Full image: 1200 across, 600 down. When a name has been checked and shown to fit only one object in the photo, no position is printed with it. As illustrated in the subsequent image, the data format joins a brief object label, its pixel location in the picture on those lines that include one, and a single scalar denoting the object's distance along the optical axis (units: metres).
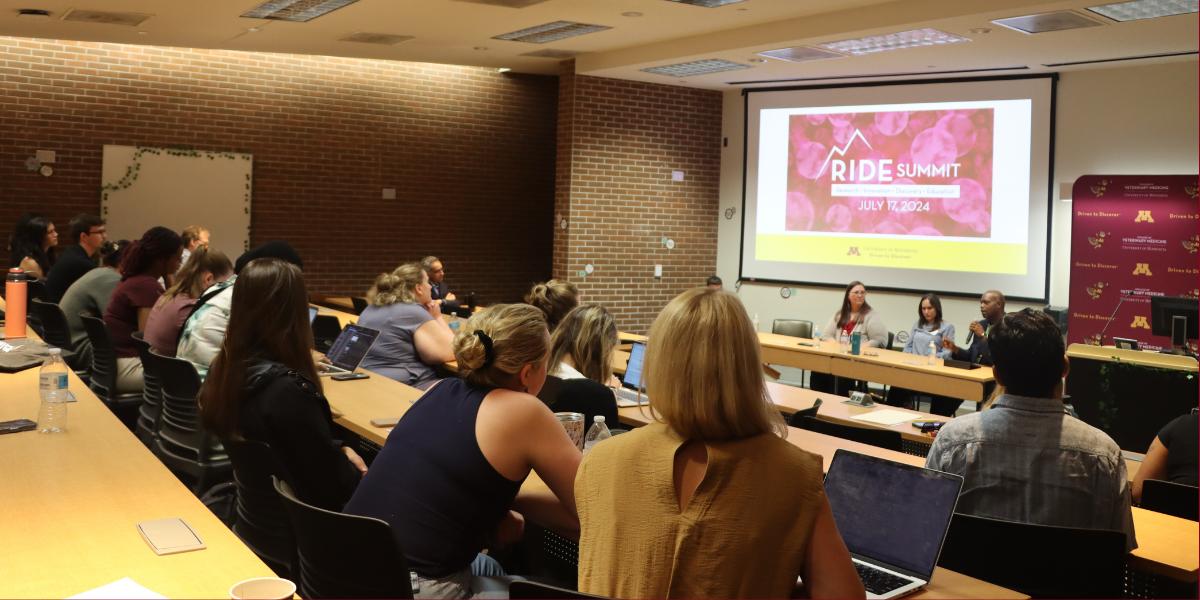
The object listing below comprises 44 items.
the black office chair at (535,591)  1.60
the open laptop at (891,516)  2.15
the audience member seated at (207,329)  4.44
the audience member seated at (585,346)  4.26
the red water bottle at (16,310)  5.54
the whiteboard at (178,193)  9.94
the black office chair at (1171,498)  3.17
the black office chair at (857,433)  4.07
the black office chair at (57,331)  5.79
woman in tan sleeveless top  1.75
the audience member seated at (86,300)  6.19
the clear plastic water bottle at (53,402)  3.29
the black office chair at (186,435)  4.05
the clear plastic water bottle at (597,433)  3.38
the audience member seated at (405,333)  5.43
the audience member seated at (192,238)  9.23
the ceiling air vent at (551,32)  8.32
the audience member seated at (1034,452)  2.60
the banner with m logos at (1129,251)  8.02
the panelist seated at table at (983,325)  7.57
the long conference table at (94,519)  1.98
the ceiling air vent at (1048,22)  6.69
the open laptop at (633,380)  4.92
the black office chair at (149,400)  4.48
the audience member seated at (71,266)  7.64
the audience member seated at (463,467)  2.37
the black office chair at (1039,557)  2.46
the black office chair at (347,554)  1.93
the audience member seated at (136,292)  5.50
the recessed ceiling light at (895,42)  7.51
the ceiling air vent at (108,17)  8.02
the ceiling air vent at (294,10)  7.58
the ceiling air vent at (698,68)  9.37
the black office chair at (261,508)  2.65
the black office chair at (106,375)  5.30
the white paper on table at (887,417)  4.80
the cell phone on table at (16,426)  3.27
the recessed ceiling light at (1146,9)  6.23
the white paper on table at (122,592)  1.85
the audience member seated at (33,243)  8.76
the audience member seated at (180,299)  4.99
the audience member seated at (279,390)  2.94
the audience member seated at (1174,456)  3.42
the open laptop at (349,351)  5.12
